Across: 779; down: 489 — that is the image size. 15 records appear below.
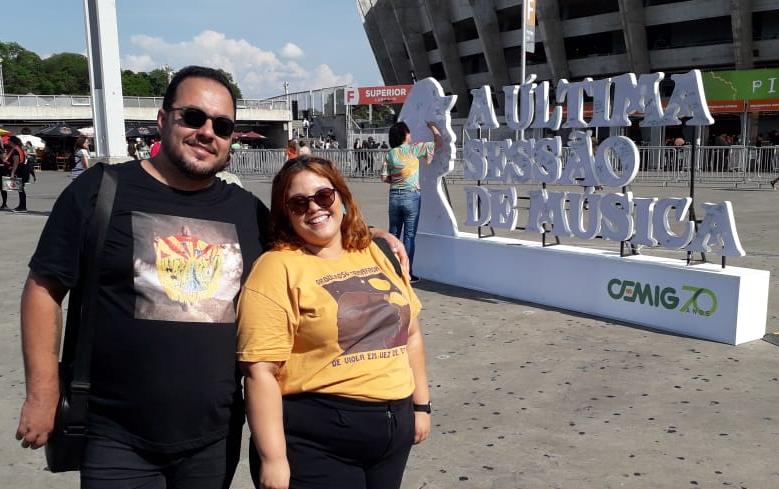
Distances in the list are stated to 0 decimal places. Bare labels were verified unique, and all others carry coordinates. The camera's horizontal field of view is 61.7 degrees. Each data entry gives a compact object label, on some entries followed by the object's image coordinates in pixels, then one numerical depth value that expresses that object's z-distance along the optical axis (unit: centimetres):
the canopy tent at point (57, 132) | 3991
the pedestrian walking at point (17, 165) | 1575
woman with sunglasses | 206
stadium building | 3575
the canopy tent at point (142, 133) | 3812
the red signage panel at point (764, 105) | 3172
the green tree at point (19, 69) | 9762
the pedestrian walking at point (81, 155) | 1530
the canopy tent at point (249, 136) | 5080
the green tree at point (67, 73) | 10200
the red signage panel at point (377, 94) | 4681
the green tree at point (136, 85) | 10027
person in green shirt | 784
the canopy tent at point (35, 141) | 3636
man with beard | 202
